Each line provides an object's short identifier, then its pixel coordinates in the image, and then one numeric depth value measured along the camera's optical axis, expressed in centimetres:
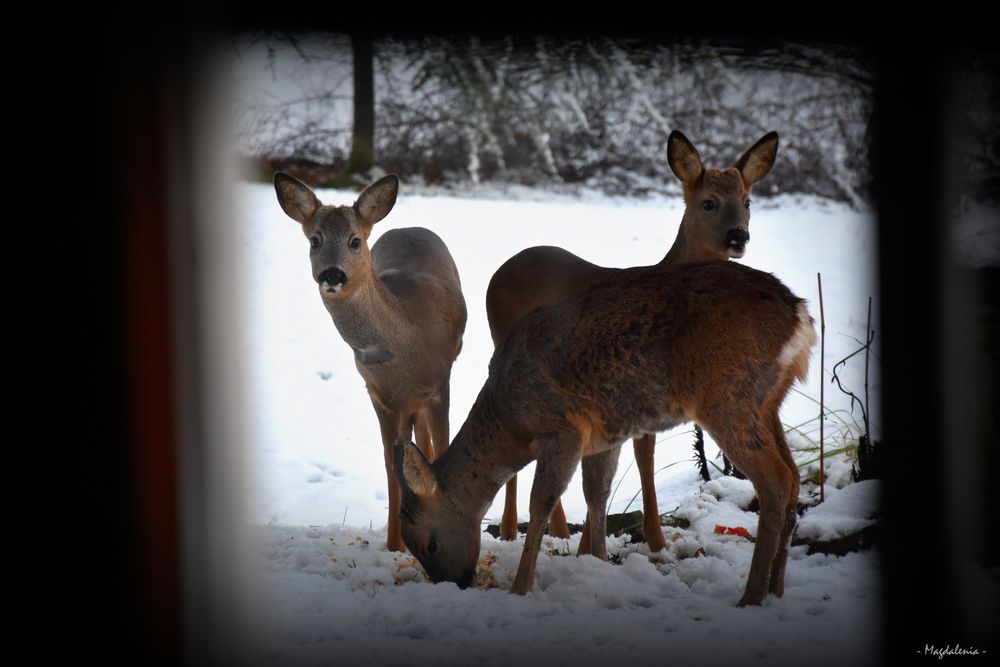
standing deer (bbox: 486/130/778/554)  1087
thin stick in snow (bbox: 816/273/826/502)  1105
